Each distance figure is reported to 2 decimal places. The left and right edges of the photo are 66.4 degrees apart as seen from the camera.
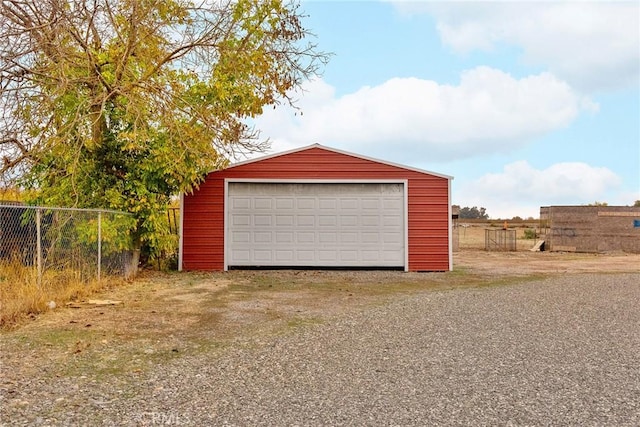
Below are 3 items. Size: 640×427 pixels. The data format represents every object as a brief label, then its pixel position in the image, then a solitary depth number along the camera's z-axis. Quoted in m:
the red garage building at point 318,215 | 12.63
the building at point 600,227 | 19.33
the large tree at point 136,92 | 8.56
